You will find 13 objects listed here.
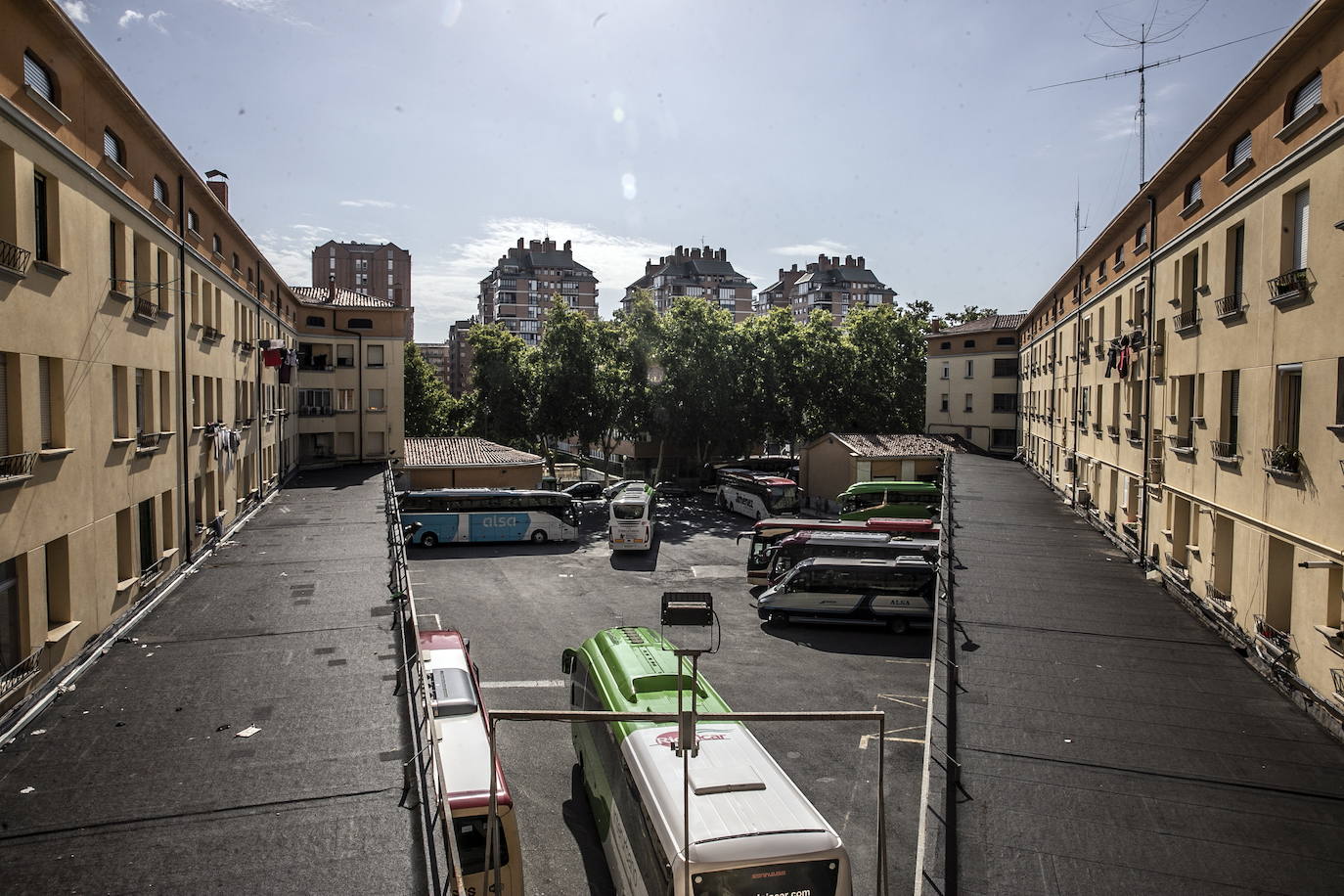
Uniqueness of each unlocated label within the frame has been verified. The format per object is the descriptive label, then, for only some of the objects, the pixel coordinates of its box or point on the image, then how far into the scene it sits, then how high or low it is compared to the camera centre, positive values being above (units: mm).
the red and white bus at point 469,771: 8414 -3995
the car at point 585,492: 47969 -4589
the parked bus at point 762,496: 41531 -4169
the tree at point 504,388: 51844 +1432
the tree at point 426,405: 60688 +470
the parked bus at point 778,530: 27734 -4059
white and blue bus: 33438 -4221
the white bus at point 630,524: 32500 -4370
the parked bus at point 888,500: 37188 -3972
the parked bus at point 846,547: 23781 -3852
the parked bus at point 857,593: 21516 -4661
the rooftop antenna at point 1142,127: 19469 +6933
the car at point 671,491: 51812 -4916
